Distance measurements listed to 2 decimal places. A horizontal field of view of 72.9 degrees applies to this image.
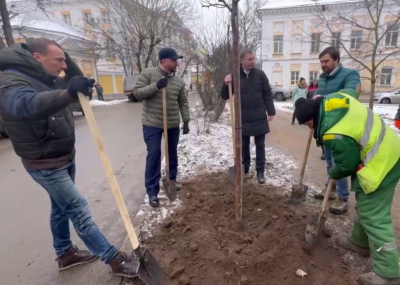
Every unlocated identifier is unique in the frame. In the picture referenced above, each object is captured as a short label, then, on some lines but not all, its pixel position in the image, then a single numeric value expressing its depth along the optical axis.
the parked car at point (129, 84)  24.85
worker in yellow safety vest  2.02
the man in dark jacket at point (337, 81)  3.04
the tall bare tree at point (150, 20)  23.70
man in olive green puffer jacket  3.30
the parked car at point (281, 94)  22.09
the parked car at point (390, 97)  17.56
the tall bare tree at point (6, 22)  11.73
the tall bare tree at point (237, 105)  2.29
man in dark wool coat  3.91
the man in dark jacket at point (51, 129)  1.68
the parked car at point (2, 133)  8.82
